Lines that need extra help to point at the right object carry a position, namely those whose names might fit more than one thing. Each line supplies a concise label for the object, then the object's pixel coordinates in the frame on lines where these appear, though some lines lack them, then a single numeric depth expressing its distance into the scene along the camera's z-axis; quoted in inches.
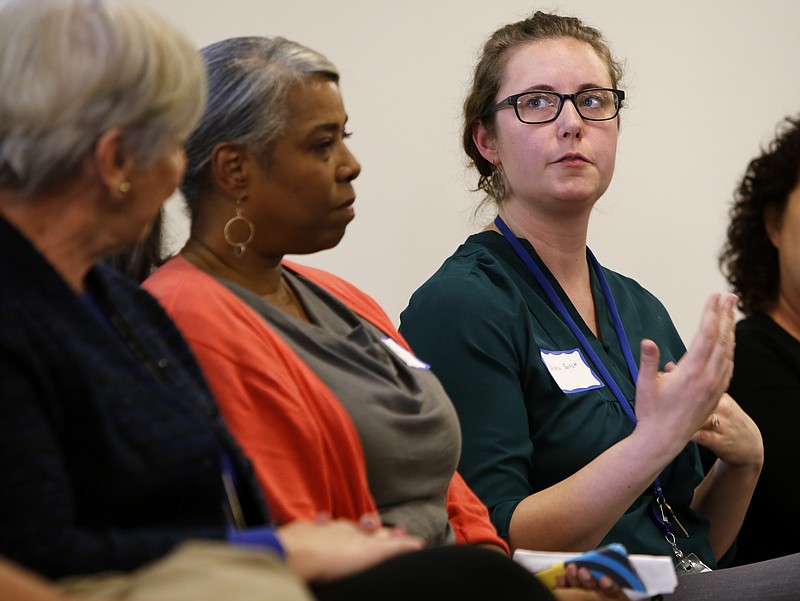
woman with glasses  180.2
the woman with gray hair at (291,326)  171.1
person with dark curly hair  192.3
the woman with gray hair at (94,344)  158.1
